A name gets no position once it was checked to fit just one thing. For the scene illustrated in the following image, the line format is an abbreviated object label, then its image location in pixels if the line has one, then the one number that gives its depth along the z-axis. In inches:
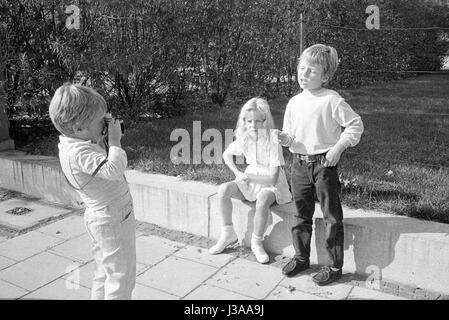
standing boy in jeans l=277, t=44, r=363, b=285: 120.4
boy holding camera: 93.7
